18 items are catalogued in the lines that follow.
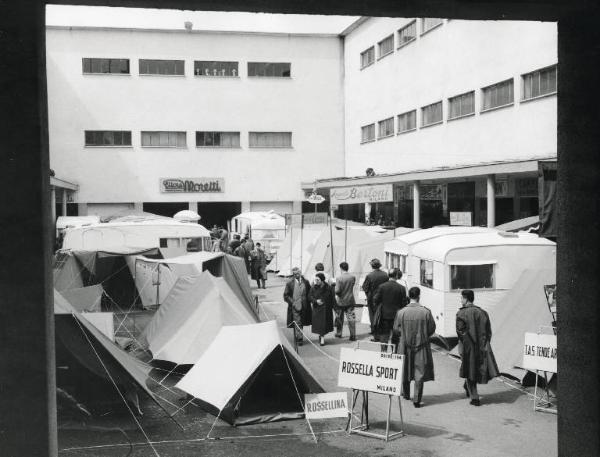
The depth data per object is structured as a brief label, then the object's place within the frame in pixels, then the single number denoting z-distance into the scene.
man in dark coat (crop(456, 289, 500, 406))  10.48
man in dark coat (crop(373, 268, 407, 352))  12.95
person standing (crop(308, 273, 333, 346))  14.84
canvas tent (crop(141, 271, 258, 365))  12.65
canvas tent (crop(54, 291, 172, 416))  9.56
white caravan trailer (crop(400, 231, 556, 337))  13.88
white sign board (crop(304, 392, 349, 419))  8.92
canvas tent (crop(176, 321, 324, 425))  9.66
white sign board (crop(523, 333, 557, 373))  10.28
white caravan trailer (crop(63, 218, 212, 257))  22.20
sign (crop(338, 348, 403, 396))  8.96
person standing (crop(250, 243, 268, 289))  24.45
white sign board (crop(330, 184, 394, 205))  20.38
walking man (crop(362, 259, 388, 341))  14.28
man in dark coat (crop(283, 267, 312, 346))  15.08
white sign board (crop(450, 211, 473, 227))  23.96
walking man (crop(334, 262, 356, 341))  15.32
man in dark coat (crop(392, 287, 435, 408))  10.40
